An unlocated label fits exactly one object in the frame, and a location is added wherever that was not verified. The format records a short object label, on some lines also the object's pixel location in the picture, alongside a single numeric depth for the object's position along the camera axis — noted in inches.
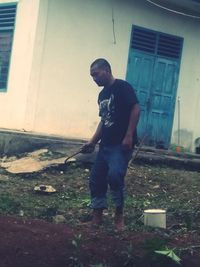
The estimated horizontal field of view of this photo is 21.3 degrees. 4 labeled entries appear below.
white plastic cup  221.0
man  206.4
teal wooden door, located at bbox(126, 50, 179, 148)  462.3
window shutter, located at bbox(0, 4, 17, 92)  442.0
